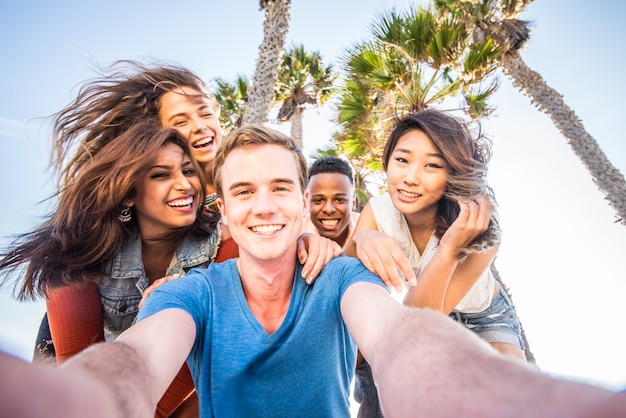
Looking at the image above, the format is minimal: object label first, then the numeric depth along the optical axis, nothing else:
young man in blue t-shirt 0.73
